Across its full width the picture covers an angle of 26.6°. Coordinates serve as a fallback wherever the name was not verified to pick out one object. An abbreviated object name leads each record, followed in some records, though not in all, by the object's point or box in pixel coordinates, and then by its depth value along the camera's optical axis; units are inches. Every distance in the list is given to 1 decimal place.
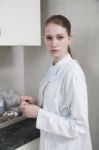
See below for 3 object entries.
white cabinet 44.1
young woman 38.3
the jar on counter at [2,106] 58.4
